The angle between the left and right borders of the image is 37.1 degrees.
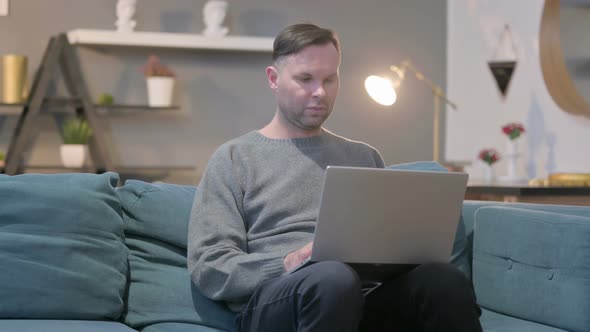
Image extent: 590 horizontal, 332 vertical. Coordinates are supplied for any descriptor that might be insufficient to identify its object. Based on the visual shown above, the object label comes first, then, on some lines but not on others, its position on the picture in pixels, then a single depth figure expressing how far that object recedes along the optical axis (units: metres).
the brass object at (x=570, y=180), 3.83
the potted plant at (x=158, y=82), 5.01
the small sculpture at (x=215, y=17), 5.11
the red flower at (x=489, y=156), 4.80
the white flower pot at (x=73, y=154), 4.83
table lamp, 3.72
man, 1.74
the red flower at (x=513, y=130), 4.73
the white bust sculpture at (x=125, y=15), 4.98
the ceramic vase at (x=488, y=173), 4.83
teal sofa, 2.07
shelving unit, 4.80
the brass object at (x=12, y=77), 4.78
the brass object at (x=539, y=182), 3.92
